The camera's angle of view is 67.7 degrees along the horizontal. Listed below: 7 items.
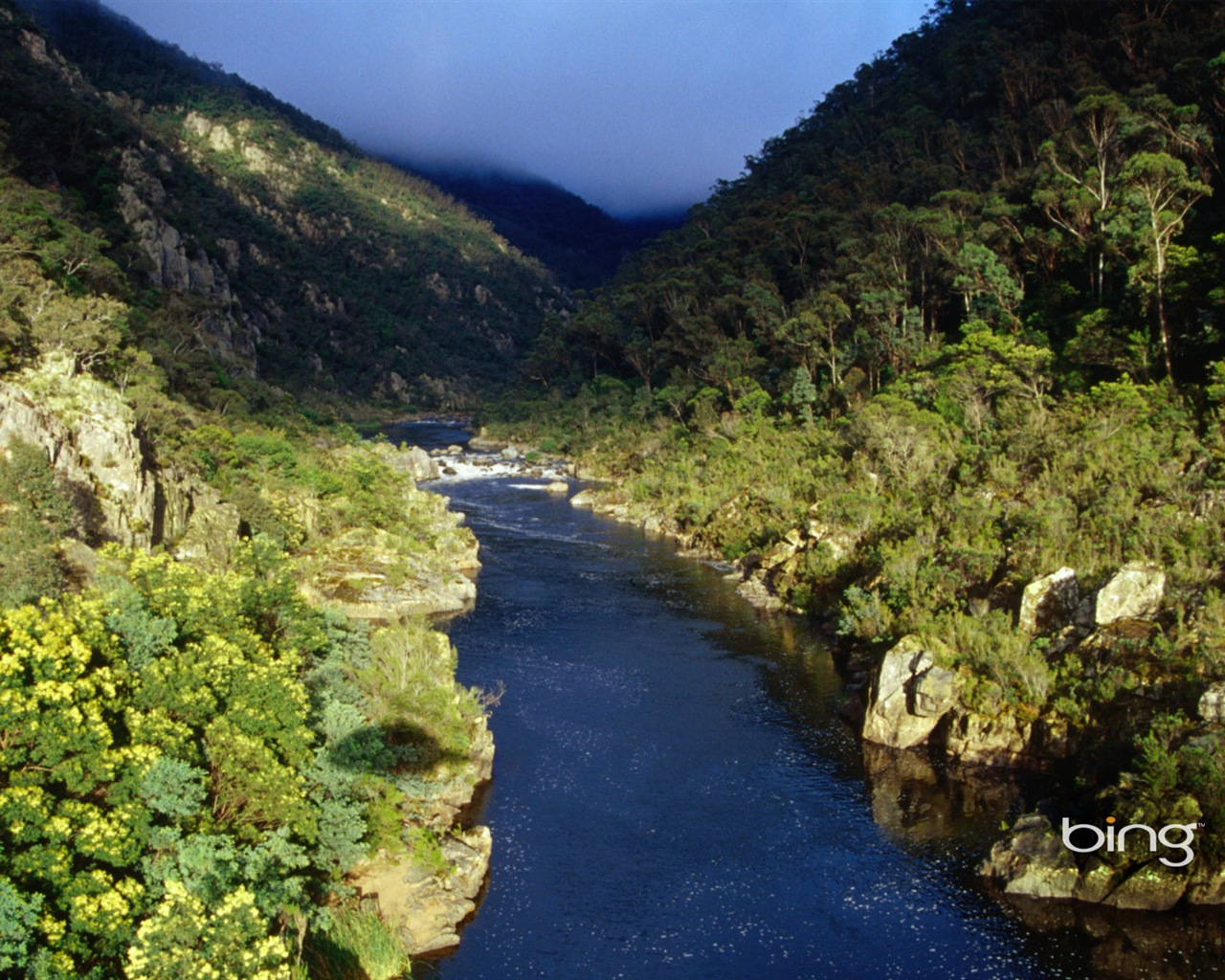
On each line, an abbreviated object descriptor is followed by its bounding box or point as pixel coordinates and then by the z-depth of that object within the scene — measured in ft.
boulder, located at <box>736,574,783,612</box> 146.82
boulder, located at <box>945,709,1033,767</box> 92.12
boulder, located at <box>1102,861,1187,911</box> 68.13
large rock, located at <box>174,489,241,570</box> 109.19
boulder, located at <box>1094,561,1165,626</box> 93.40
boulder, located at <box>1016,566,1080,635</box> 100.22
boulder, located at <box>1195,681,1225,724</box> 75.31
